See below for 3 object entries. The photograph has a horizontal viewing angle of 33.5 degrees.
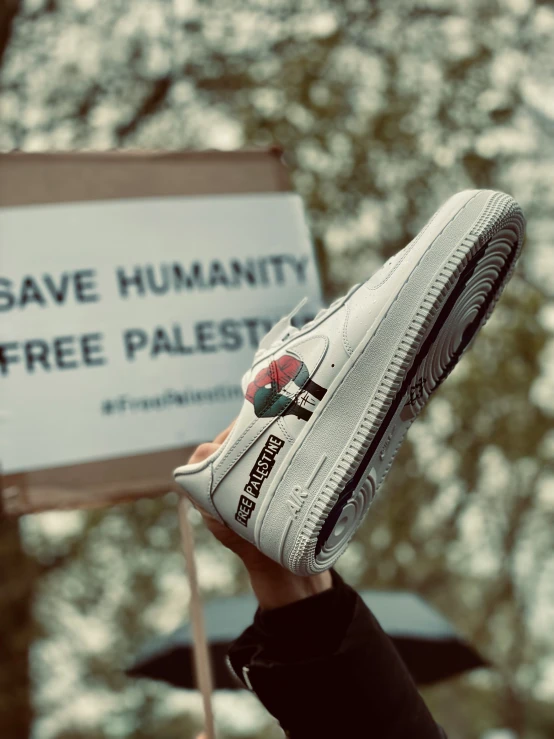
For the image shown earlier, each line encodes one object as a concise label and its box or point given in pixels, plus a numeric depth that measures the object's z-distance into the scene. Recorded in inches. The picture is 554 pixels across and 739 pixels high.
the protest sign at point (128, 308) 80.1
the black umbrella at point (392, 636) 138.4
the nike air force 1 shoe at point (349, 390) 42.5
